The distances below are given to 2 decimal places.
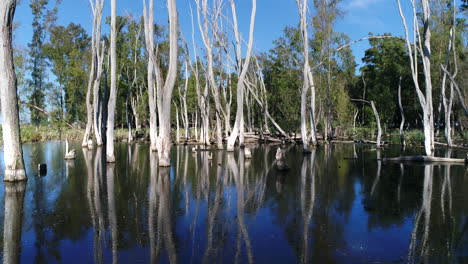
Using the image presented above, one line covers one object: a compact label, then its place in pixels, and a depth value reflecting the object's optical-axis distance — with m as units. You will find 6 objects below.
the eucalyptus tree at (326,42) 37.29
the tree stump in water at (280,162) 15.80
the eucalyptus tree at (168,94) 17.06
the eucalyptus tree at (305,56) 25.83
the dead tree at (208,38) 28.31
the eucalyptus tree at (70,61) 43.75
